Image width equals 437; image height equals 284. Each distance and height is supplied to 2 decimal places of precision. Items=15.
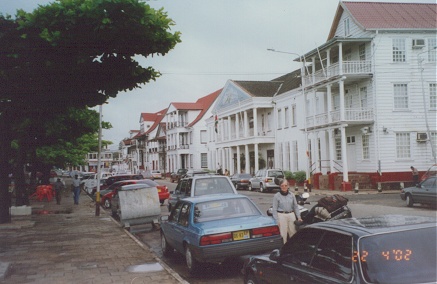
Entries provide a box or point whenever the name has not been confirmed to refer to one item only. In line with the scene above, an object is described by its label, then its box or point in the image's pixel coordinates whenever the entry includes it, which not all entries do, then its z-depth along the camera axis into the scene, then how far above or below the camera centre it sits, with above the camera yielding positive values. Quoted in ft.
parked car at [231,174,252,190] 124.16 -3.96
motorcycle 33.01 -3.35
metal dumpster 54.85 -4.53
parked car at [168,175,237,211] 52.31 -2.21
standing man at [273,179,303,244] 32.99 -3.30
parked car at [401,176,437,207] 62.36 -4.37
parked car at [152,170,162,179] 221.66 -3.53
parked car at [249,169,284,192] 111.96 -3.70
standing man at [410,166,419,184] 94.32 -2.80
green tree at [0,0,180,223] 42.34 +11.69
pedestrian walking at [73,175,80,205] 92.85 -3.98
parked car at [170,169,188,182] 185.34 -3.17
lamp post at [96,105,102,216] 70.54 -4.26
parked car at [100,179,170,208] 82.89 -4.44
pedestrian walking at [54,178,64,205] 96.27 -4.42
